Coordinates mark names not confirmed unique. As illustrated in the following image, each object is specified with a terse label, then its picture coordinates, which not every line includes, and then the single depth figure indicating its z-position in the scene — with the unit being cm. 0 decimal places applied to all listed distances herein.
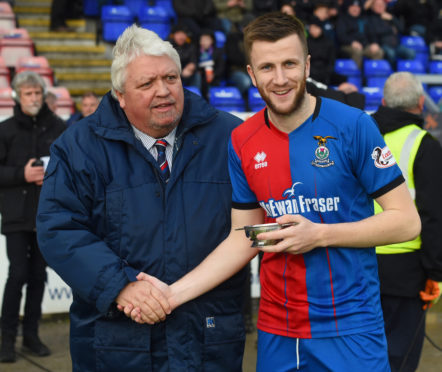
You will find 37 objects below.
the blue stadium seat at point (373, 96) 1126
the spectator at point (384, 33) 1343
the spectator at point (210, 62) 1108
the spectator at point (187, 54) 1066
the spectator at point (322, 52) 1140
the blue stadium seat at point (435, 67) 1353
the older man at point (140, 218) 253
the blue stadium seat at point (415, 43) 1412
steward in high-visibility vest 365
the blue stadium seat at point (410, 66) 1299
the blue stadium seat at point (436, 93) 1220
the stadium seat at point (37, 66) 991
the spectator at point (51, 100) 728
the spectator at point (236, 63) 1142
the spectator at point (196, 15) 1176
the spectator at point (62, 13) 1179
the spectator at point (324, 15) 1229
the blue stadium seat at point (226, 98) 1031
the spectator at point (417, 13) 1470
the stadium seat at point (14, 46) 1044
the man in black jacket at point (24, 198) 523
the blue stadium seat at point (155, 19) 1229
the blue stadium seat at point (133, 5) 1292
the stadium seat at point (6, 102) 847
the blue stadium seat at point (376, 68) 1258
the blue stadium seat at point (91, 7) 1290
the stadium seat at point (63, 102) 928
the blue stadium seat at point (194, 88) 989
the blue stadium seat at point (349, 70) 1234
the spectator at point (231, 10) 1375
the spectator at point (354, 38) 1297
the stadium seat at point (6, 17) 1122
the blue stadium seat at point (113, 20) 1212
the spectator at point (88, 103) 724
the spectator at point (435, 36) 1466
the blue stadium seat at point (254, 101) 1068
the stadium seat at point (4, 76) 946
